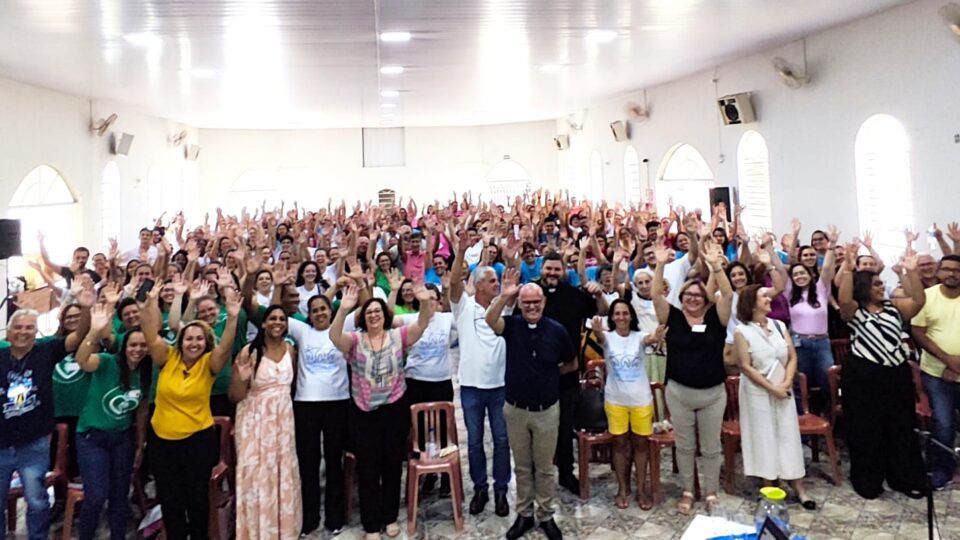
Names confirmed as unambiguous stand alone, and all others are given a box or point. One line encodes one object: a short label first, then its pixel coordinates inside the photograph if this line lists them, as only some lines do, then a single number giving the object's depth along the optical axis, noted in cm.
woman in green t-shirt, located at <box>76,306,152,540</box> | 334
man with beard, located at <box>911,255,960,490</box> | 399
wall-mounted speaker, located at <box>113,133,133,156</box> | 1097
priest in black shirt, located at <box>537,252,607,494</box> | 423
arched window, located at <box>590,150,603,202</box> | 1507
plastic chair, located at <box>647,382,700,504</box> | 409
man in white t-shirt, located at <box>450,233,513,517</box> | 395
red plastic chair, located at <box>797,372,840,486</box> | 418
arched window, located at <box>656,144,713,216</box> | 1131
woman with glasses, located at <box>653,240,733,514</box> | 383
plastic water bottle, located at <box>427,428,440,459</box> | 398
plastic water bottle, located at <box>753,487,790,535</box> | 210
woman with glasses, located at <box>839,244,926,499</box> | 399
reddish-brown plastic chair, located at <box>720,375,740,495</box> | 425
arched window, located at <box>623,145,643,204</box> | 1326
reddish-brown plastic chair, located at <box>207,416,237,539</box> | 359
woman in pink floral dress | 349
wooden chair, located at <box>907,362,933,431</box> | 436
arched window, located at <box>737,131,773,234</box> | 900
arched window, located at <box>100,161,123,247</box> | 1114
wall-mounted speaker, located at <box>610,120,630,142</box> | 1283
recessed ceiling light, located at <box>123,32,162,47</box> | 603
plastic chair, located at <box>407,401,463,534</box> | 385
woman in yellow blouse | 326
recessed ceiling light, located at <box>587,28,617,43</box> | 667
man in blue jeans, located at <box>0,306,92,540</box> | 324
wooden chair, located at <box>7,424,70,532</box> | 362
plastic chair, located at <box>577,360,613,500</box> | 415
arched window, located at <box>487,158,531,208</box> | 1875
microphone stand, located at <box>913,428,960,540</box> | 250
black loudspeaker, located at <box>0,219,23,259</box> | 695
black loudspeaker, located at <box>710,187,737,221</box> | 948
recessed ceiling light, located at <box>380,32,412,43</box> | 641
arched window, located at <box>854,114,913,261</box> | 658
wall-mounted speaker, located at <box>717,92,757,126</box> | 870
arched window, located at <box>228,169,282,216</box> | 1786
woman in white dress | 395
